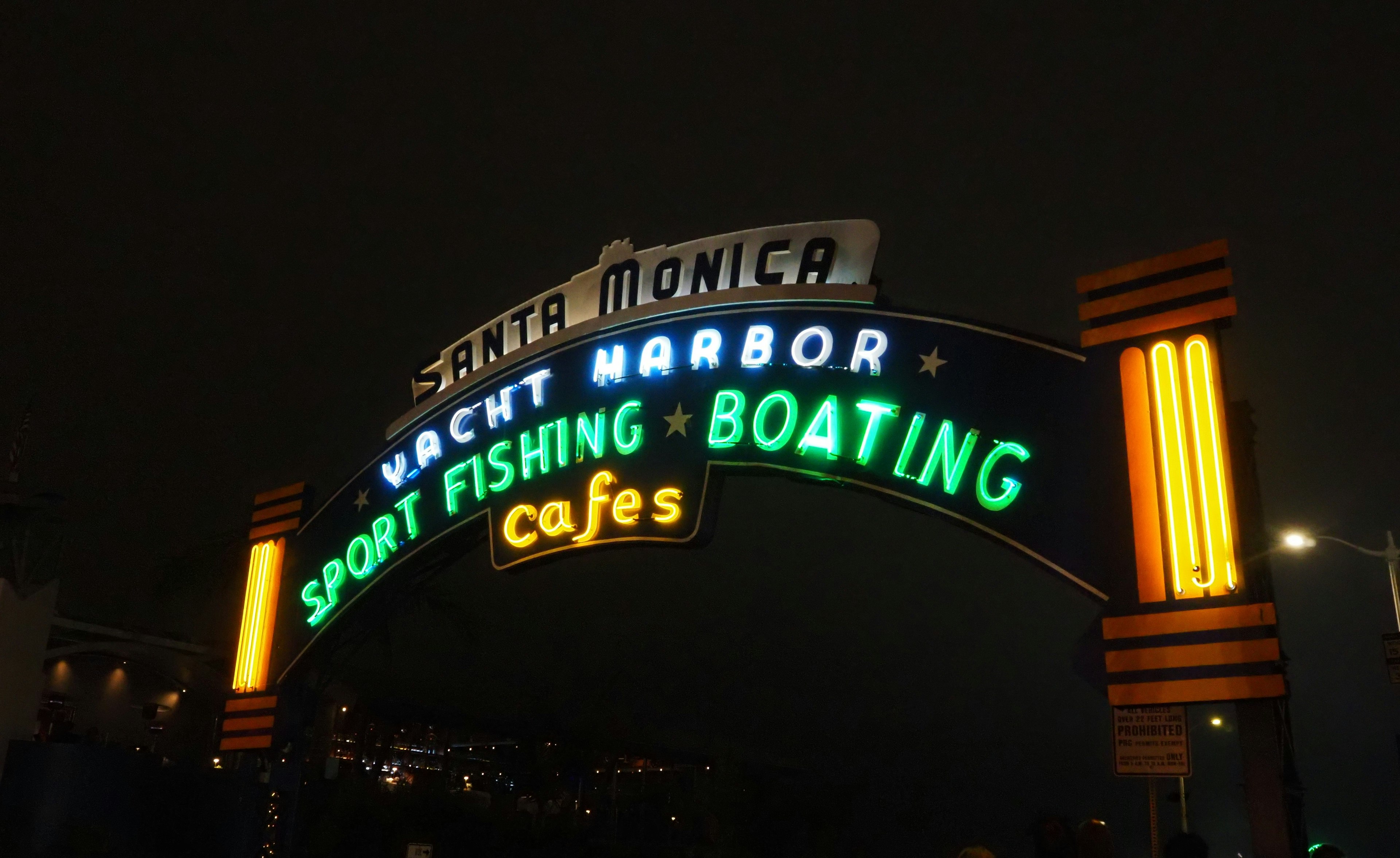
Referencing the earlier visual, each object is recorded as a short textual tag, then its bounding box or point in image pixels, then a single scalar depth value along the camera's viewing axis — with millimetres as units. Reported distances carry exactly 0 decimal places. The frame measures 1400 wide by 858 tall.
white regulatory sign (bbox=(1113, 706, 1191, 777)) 8664
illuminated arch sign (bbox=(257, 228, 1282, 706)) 8586
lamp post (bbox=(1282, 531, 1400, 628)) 15305
